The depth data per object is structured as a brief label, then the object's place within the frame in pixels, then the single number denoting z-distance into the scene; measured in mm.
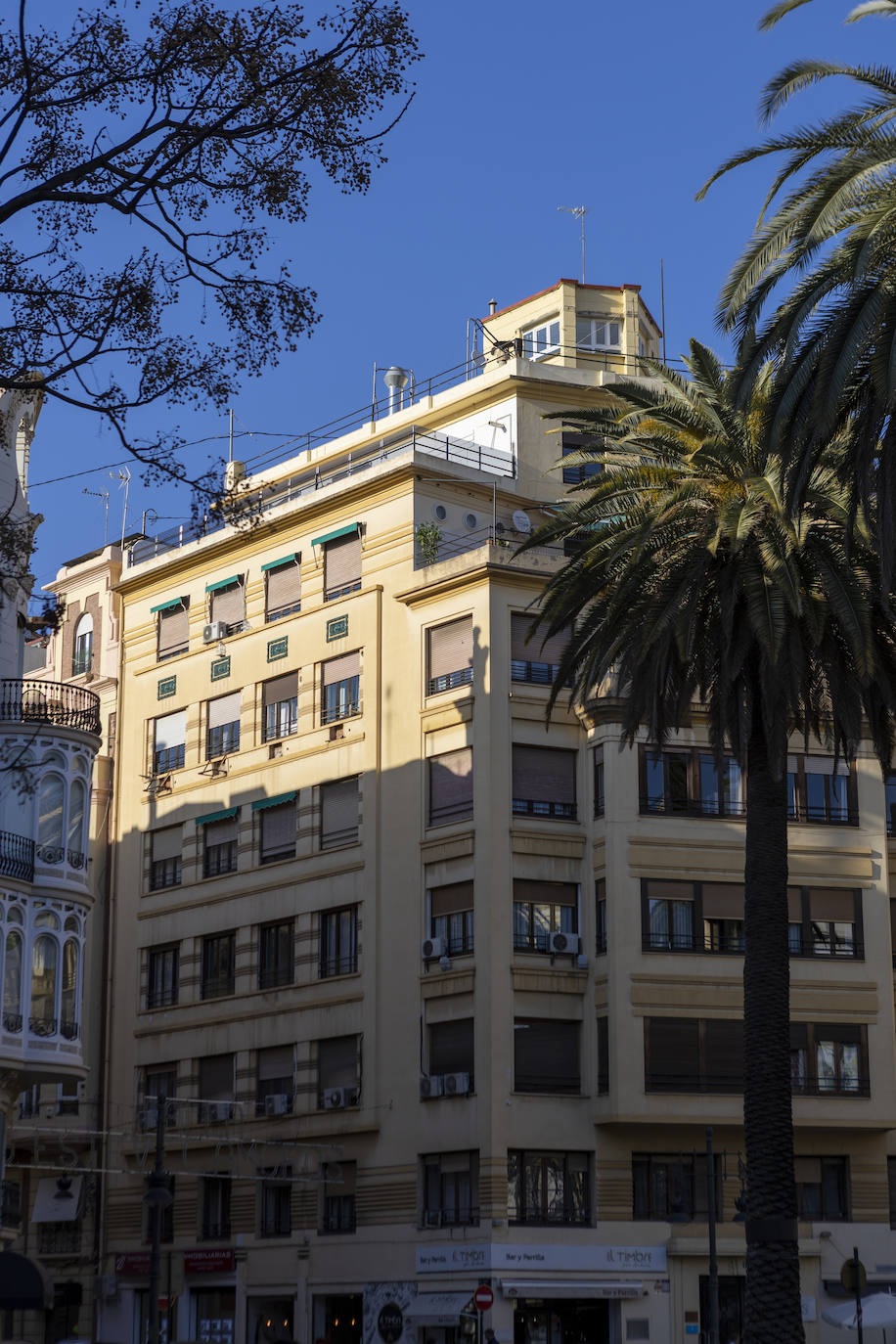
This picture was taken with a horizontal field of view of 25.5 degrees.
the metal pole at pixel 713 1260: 42969
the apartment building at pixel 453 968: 48312
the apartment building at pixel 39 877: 39688
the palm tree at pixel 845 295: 24062
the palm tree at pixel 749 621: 30891
